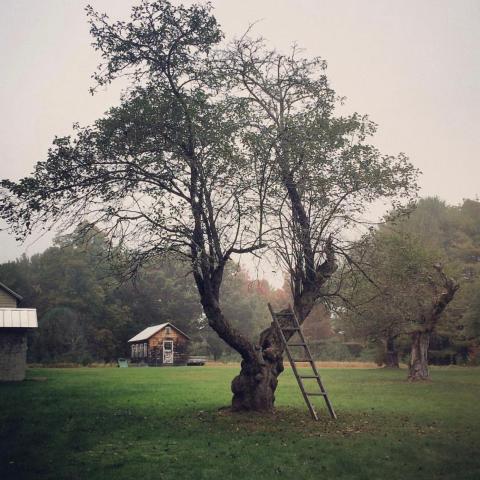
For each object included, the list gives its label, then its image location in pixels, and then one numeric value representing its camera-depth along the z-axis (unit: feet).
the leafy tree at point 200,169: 56.08
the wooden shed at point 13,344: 120.78
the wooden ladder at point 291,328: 55.06
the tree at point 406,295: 74.49
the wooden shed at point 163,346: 236.84
